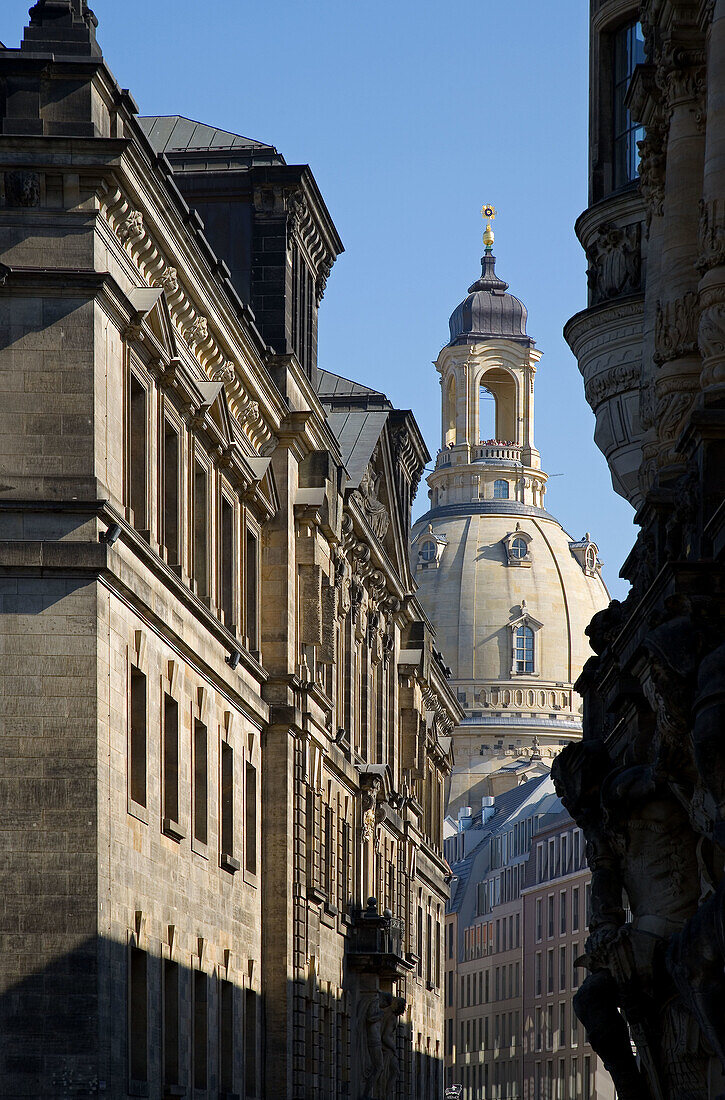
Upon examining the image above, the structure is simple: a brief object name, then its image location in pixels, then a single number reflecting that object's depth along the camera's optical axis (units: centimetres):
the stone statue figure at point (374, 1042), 6769
